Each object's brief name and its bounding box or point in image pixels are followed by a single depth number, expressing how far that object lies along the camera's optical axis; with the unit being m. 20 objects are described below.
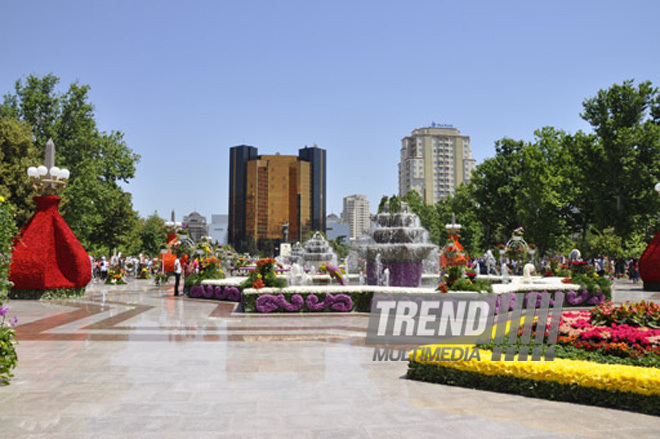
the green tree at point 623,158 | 33.75
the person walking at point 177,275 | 21.78
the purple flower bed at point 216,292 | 18.98
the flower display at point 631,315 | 7.66
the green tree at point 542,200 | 39.16
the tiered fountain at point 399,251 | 19.83
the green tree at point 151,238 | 75.50
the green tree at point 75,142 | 32.81
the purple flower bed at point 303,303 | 15.19
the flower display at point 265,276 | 15.77
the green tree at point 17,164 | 29.14
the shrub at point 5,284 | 6.86
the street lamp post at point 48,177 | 19.62
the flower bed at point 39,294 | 18.84
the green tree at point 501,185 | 45.31
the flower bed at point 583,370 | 5.83
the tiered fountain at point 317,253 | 40.09
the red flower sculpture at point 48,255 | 18.78
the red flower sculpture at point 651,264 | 23.53
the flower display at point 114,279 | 29.45
